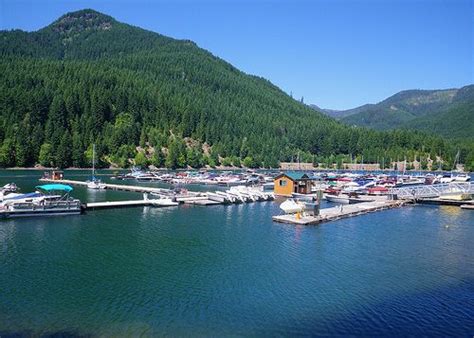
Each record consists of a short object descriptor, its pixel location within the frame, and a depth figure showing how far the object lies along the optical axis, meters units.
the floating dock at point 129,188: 79.78
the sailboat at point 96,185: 93.94
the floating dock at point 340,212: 55.59
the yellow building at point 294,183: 84.00
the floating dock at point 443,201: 77.12
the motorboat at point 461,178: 130.61
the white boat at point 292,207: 59.47
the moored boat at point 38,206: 52.78
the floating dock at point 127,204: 62.64
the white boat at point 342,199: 80.44
